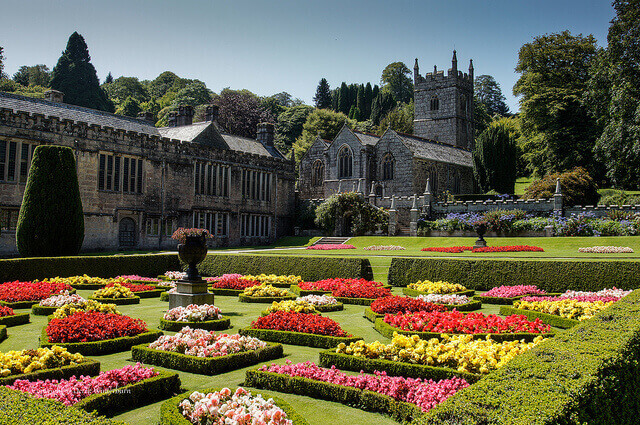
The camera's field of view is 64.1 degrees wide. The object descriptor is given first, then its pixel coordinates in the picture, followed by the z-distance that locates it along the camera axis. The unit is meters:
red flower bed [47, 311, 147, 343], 9.11
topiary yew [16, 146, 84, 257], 23.98
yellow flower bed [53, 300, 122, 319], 11.13
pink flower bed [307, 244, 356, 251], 36.47
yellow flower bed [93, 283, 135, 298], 15.42
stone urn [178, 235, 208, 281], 13.46
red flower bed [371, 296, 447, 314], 12.85
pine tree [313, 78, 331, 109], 108.86
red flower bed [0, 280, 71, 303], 14.39
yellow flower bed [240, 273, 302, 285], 19.62
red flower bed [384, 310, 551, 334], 10.14
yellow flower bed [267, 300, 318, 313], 12.28
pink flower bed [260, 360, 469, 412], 6.29
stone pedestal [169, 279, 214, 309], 13.05
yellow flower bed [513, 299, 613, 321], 11.45
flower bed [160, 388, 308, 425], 5.02
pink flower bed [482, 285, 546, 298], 15.48
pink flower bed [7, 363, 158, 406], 6.16
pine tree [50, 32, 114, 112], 72.38
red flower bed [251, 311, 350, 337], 10.08
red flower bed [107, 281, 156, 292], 17.45
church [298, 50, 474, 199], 56.03
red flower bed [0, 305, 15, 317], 11.88
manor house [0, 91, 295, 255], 30.97
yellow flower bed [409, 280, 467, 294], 16.50
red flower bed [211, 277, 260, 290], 18.33
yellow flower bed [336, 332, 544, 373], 7.28
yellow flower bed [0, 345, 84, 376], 7.02
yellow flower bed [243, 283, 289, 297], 16.33
